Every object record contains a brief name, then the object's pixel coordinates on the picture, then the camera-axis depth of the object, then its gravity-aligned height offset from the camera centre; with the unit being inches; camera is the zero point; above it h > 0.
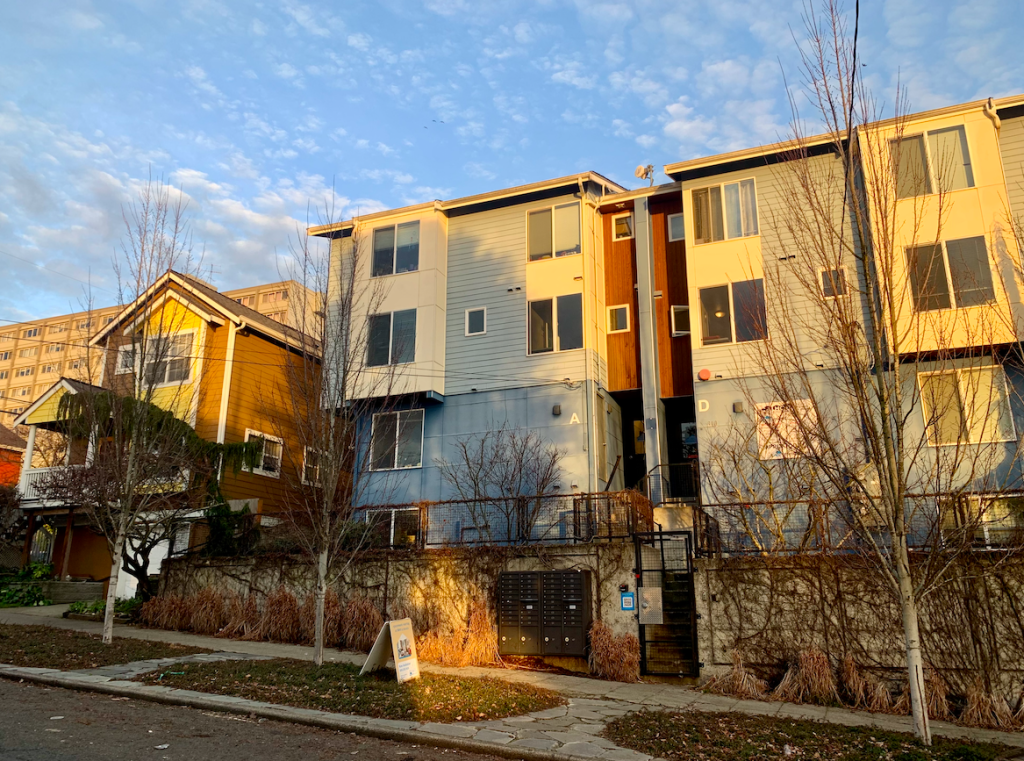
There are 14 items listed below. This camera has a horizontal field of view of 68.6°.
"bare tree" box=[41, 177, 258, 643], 559.5 +86.8
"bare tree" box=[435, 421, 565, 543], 601.0 +88.2
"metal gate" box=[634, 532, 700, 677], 471.5 -30.6
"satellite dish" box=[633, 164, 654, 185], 875.2 +446.3
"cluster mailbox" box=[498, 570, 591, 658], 491.2 -30.9
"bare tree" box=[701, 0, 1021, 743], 315.9 +93.2
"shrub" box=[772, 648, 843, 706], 410.9 -62.6
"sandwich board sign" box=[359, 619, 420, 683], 395.2 -44.7
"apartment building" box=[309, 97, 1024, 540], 650.8 +257.3
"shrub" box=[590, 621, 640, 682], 469.7 -55.4
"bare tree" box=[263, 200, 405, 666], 472.4 +85.8
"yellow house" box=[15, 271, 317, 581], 879.7 +199.0
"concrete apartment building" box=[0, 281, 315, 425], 3341.5 +988.4
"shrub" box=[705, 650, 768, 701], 428.1 -66.7
